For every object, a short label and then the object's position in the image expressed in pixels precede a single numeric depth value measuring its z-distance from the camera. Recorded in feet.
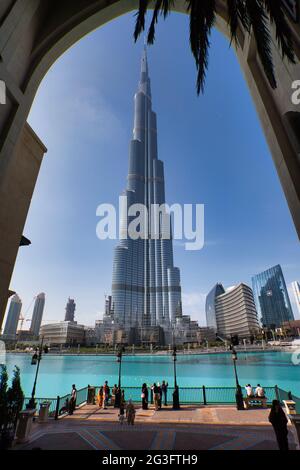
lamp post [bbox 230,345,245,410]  43.32
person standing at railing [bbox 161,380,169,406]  51.41
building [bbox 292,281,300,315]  606.09
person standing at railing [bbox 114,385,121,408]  49.29
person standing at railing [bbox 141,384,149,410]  46.06
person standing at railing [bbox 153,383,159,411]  45.29
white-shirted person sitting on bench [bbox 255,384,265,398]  47.74
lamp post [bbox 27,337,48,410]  42.84
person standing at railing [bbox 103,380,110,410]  49.14
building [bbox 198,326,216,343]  477.77
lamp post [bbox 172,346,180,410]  45.37
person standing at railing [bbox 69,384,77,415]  43.86
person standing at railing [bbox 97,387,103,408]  50.21
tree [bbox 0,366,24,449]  27.10
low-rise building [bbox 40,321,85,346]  444.96
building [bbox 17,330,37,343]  531.54
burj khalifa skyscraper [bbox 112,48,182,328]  554.46
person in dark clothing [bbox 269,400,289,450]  22.42
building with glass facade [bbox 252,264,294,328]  599.98
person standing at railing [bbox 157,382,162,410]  45.89
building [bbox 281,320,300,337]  417.57
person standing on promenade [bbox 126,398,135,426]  36.06
